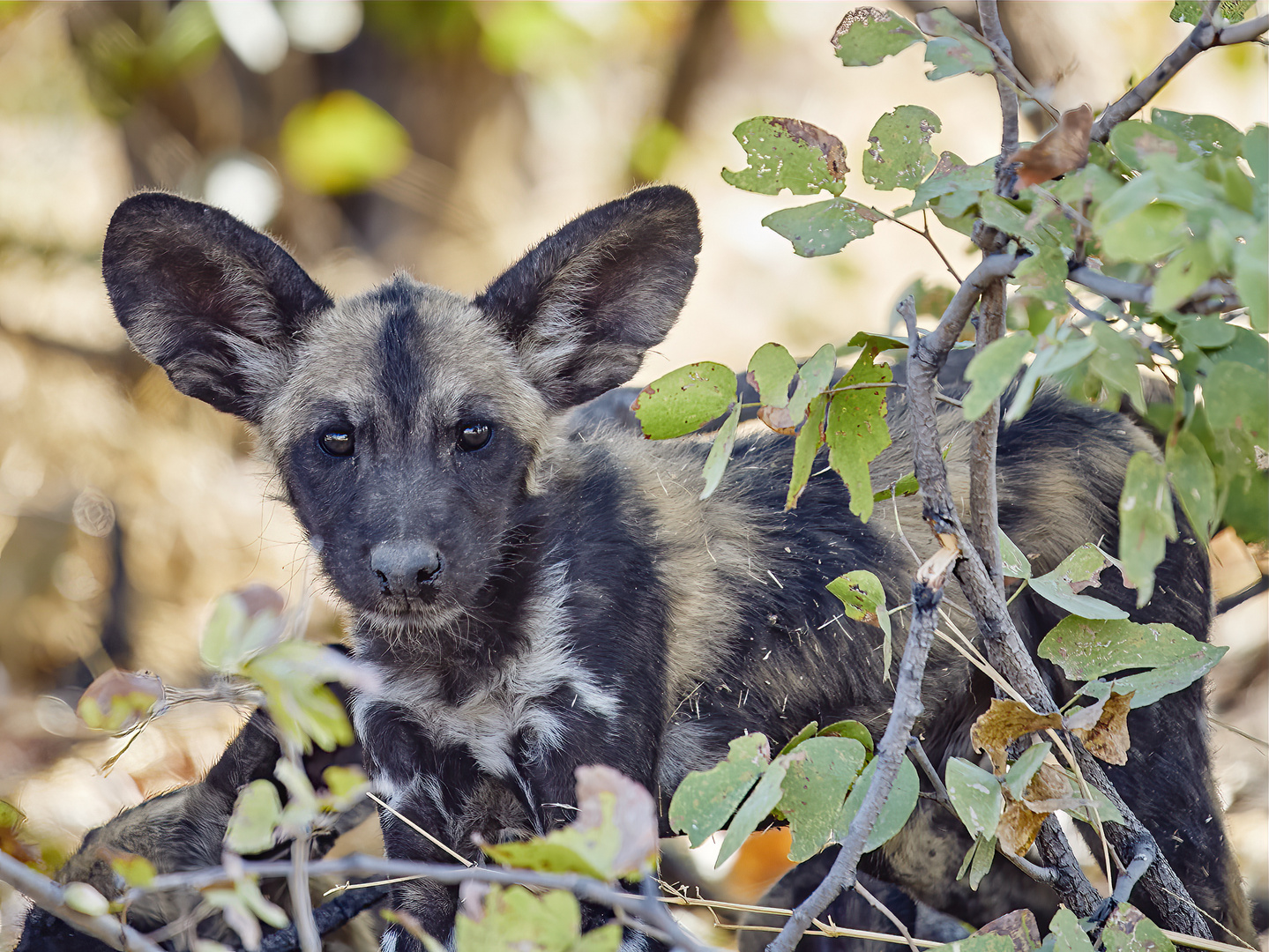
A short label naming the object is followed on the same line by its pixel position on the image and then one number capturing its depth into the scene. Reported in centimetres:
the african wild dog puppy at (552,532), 608
